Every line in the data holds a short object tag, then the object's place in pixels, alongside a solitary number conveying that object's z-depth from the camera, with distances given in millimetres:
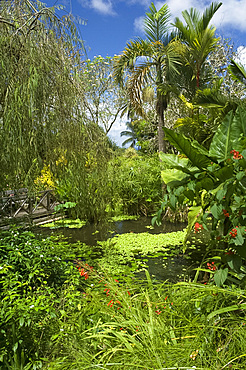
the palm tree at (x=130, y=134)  28322
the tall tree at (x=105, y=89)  16580
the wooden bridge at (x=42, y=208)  7527
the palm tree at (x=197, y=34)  8664
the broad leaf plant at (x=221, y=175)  1913
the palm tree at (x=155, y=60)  9310
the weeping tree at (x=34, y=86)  2762
